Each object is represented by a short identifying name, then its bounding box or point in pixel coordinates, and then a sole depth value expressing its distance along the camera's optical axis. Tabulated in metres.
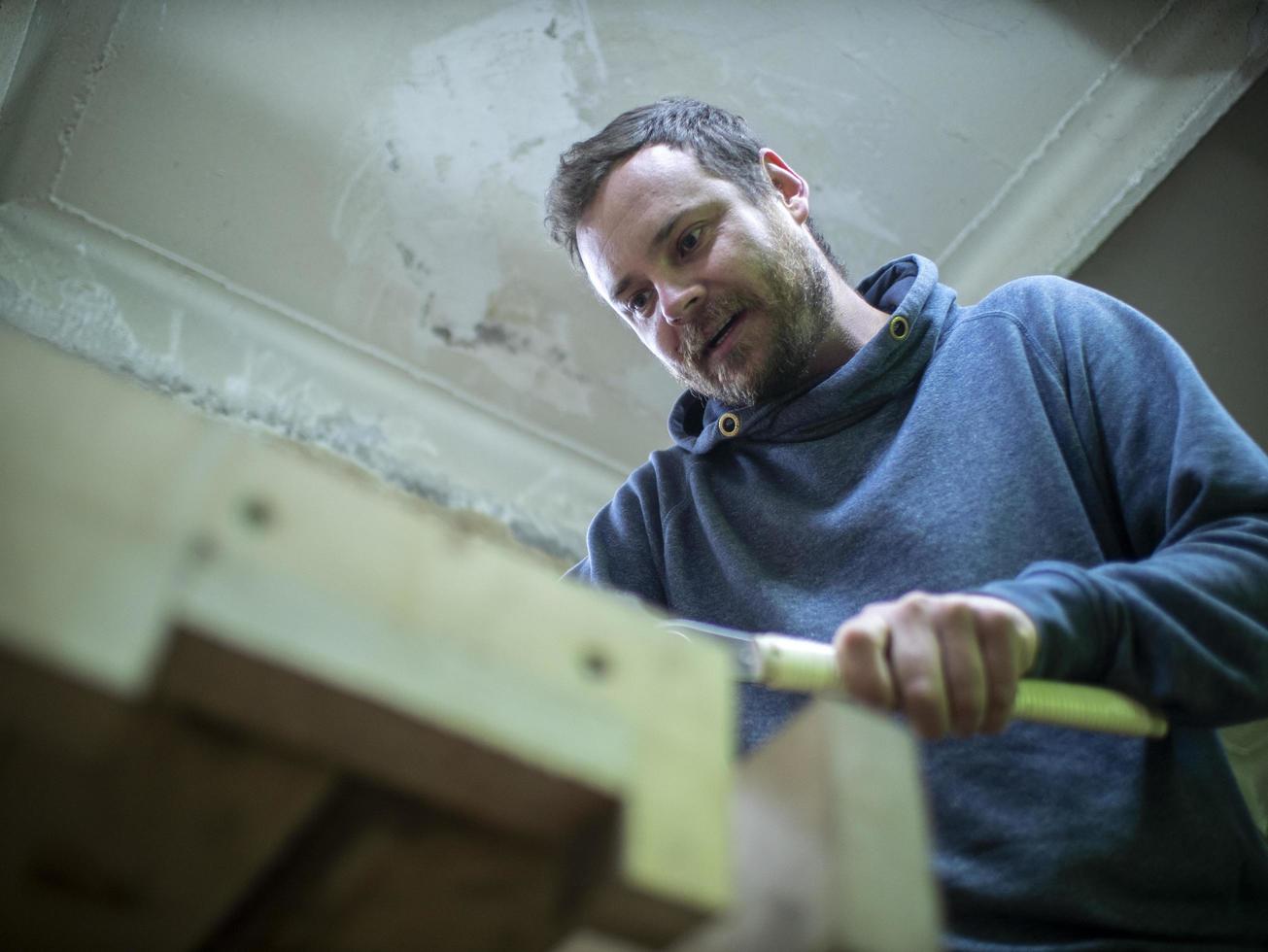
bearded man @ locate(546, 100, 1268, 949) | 0.83
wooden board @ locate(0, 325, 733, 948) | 0.37
